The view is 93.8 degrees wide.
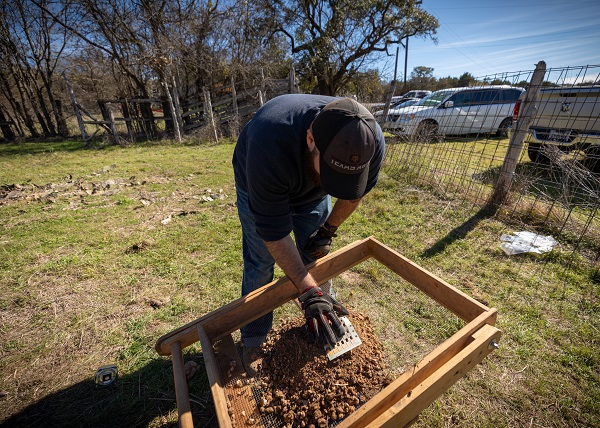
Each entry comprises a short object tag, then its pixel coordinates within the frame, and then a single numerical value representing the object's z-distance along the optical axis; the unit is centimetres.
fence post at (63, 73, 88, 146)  993
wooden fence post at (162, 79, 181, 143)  1020
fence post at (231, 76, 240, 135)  1049
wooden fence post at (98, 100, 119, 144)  1016
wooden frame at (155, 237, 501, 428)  102
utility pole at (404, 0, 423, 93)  2470
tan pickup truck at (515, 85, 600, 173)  412
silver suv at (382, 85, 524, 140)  815
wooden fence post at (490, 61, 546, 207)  345
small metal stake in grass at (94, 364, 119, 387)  190
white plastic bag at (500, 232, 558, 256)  307
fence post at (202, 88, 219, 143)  998
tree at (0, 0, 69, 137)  1107
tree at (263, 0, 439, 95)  1388
